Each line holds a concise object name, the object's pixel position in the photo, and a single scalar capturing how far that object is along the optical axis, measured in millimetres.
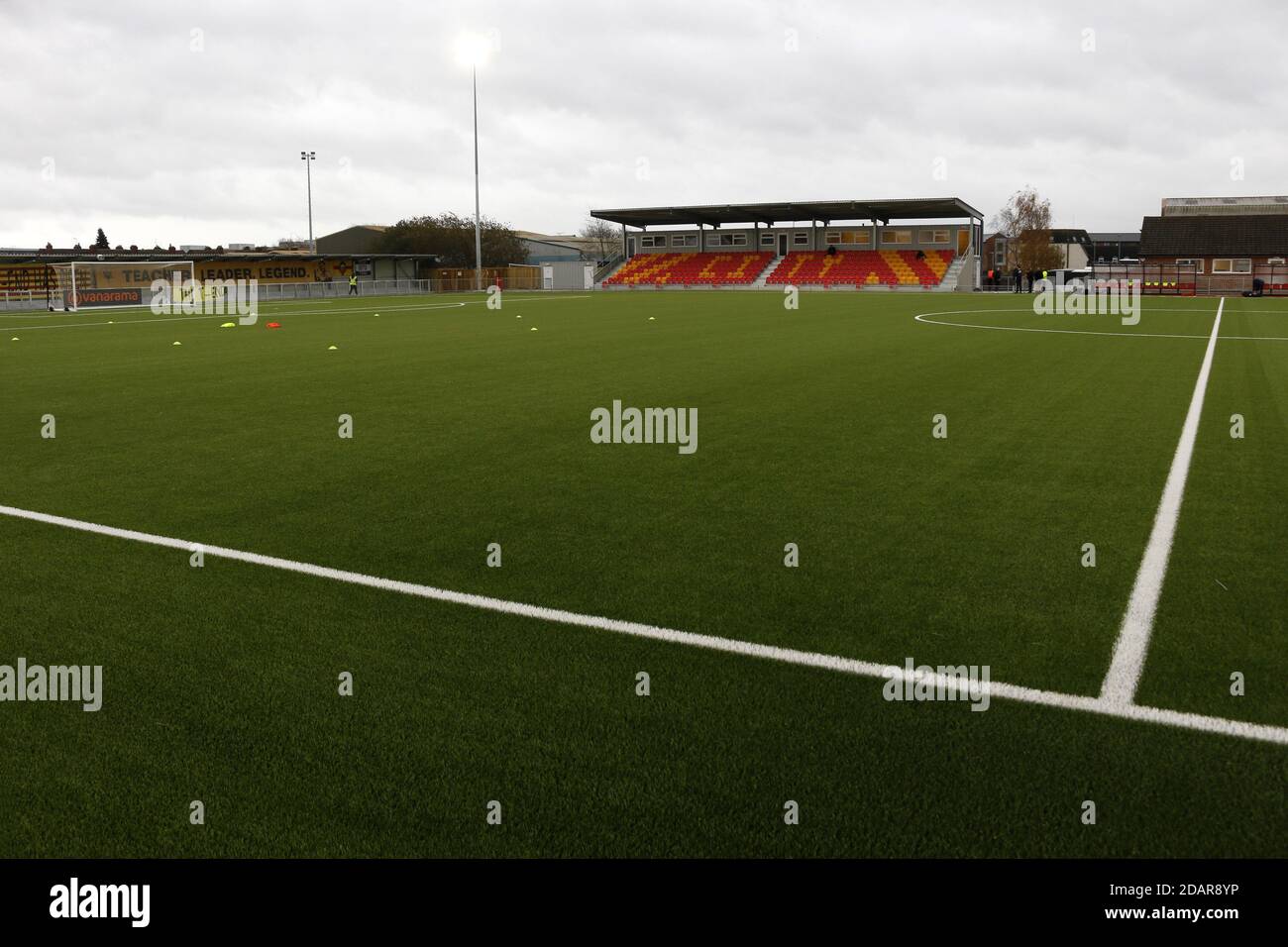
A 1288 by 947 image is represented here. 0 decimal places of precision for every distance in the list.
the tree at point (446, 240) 86250
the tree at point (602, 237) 132125
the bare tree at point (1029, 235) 88375
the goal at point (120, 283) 48406
